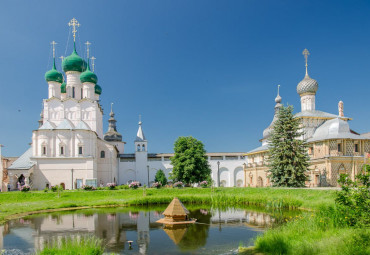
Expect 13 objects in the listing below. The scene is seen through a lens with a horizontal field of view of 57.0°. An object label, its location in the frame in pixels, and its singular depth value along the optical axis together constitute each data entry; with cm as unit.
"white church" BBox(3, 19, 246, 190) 3803
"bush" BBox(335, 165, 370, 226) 757
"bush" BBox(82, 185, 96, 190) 3096
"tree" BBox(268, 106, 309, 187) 2606
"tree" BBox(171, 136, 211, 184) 3753
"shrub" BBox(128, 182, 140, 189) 3180
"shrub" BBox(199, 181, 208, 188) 3282
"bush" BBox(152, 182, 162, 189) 3250
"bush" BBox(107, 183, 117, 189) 3218
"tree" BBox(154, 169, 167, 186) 4662
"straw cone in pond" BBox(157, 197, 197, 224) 1465
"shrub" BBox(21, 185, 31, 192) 2998
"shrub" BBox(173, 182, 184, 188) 3239
